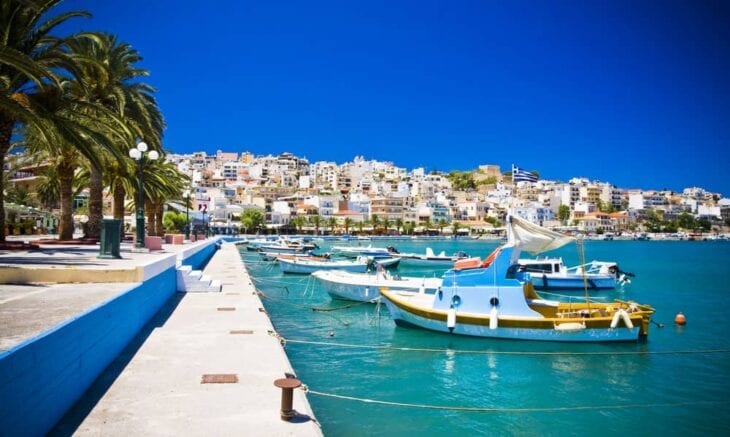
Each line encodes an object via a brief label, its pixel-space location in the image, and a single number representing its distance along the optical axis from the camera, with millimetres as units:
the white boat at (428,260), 55094
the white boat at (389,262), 49241
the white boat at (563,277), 36188
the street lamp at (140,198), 18833
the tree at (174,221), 66750
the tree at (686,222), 190500
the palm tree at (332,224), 137125
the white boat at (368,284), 24458
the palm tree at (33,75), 14398
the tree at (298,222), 130750
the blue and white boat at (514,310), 16703
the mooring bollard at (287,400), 6301
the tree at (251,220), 114875
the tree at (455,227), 151362
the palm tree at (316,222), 133000
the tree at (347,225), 138625
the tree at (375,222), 140875
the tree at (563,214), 179450
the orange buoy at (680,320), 22891
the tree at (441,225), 151750
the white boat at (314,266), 40000
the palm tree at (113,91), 23984
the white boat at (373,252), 54297
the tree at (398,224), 143625
